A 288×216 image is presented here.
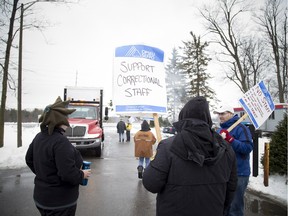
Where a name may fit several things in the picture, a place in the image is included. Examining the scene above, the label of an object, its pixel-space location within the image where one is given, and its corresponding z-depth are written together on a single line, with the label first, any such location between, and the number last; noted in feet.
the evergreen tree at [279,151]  19.79
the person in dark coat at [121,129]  64.03
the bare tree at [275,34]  84.12
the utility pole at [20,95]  40.60
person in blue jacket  11.81
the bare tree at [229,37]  81.30
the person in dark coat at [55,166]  8.41
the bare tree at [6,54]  40.32
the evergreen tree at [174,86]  123.80
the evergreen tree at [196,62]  95.71
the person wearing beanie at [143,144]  22.75
